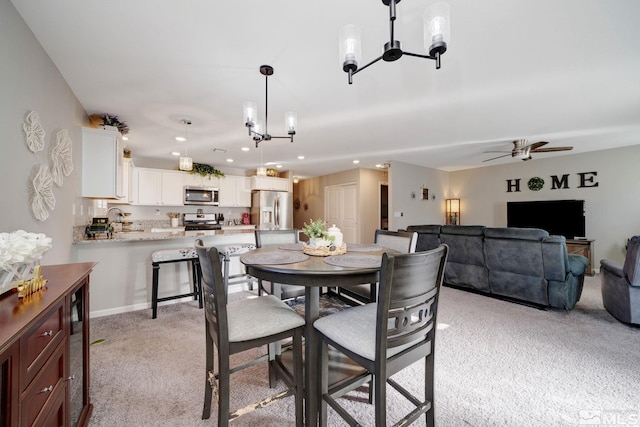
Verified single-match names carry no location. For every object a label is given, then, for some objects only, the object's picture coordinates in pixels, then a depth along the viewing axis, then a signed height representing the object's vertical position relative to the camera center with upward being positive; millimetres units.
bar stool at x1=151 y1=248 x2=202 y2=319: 2764 -530
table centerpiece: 1801 -196
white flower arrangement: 866 -133
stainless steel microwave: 5430 +443
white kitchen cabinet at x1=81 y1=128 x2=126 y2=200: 2820 +594
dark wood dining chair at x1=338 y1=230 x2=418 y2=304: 1965 -272
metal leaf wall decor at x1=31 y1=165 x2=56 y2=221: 1763 +161
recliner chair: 2344 -692
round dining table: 1289 -318
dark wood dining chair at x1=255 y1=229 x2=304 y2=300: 2117 -258
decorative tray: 1783 -246
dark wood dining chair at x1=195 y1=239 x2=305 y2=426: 1188 -574
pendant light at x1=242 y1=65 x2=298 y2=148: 2195 +898
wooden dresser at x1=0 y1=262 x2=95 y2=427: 690 -481
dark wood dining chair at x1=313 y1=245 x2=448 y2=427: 1056 -544
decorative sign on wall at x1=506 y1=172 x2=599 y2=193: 5012 +703
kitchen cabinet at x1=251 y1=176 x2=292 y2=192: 6250 +811
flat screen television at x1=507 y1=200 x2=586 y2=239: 4984 -16
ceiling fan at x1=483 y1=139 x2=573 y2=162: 4239 +1109
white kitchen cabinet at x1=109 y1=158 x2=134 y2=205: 3884 +555
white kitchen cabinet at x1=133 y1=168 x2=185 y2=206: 5012 +593
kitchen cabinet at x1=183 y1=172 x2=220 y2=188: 5492 +776
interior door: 6543 +197
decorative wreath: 5617 +705
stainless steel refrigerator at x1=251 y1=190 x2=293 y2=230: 6168 +165
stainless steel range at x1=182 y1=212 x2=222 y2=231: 5648 -132
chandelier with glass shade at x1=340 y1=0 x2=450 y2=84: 1195 +875
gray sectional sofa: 2814 -595
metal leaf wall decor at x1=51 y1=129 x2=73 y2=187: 2059 +501
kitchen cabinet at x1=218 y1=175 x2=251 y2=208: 5957 +584
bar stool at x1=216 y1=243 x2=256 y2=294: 2871 -404
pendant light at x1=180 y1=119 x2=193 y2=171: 3625 +750
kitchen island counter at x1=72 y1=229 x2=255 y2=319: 2803 -641
